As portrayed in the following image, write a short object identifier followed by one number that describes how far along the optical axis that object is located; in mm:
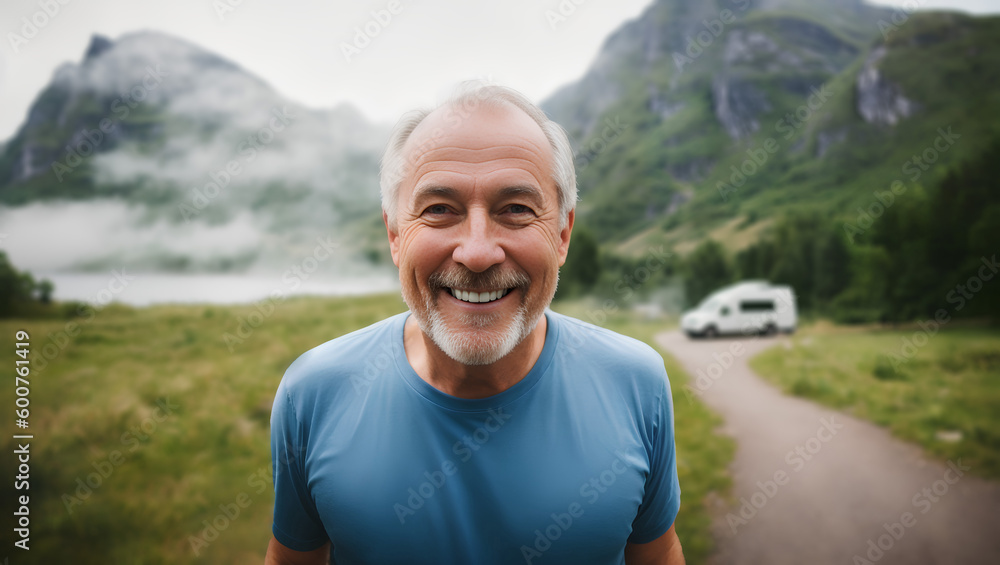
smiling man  490
